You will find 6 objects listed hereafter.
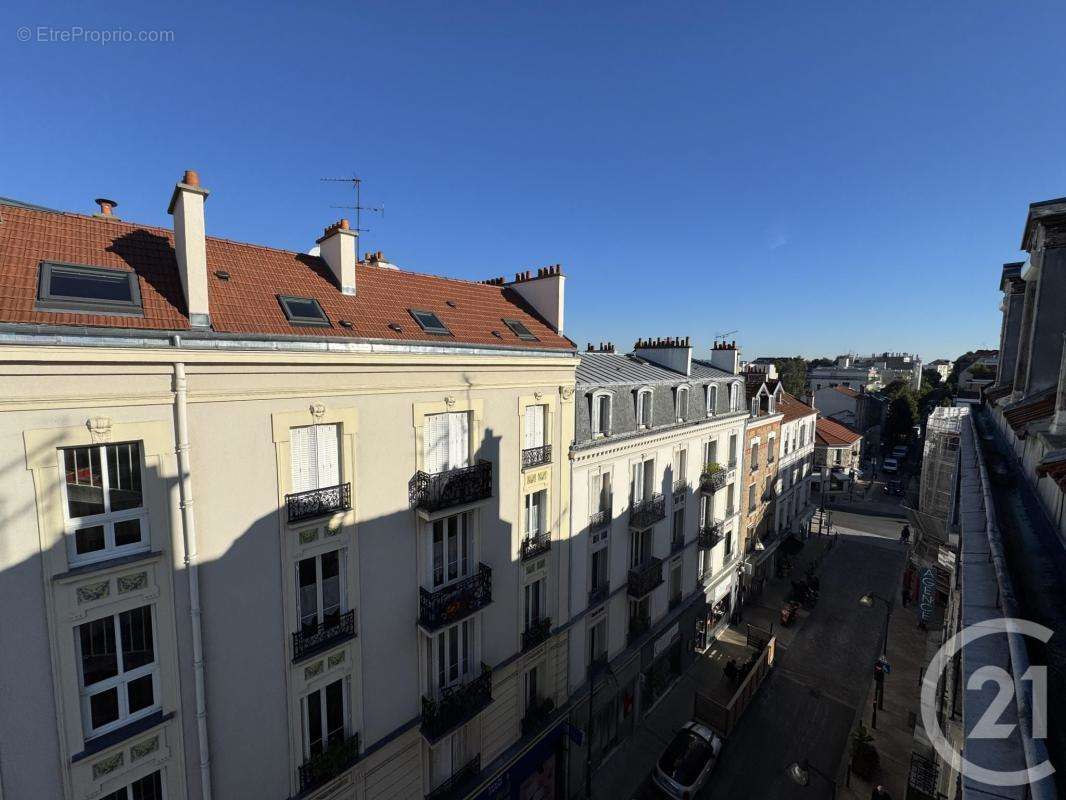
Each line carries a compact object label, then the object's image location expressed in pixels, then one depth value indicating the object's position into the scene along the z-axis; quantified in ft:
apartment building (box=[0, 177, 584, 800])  26.89
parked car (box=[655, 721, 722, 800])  58.08
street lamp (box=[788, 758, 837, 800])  44.96
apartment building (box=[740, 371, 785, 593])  98.73
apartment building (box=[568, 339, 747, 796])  61.16
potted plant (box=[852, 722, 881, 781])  61.05
